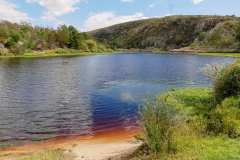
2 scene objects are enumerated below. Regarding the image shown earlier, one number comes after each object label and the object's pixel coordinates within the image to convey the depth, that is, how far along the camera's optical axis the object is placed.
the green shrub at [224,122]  8.43
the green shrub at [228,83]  12.25
